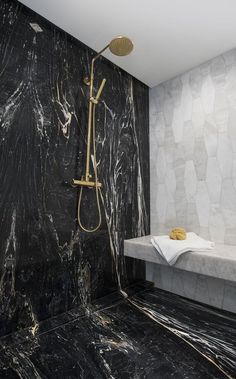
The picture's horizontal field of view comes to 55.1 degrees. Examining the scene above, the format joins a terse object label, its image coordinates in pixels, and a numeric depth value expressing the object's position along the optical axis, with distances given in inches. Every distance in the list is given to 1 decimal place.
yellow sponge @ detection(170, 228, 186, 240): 70.1
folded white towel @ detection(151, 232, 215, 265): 62.6
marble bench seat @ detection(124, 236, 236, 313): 57.1
